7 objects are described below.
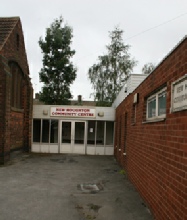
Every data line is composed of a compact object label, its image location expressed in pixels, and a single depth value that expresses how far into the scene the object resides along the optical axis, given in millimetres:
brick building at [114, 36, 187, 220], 3961
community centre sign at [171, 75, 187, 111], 3873
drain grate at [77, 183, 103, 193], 7952
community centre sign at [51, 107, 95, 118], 18672
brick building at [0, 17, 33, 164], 12945
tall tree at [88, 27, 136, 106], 29312
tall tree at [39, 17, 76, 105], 29141
